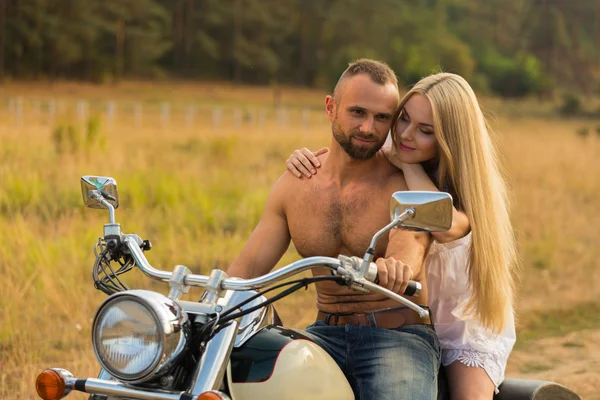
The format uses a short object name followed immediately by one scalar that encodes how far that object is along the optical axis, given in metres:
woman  7.05
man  6.66
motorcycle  5.06
